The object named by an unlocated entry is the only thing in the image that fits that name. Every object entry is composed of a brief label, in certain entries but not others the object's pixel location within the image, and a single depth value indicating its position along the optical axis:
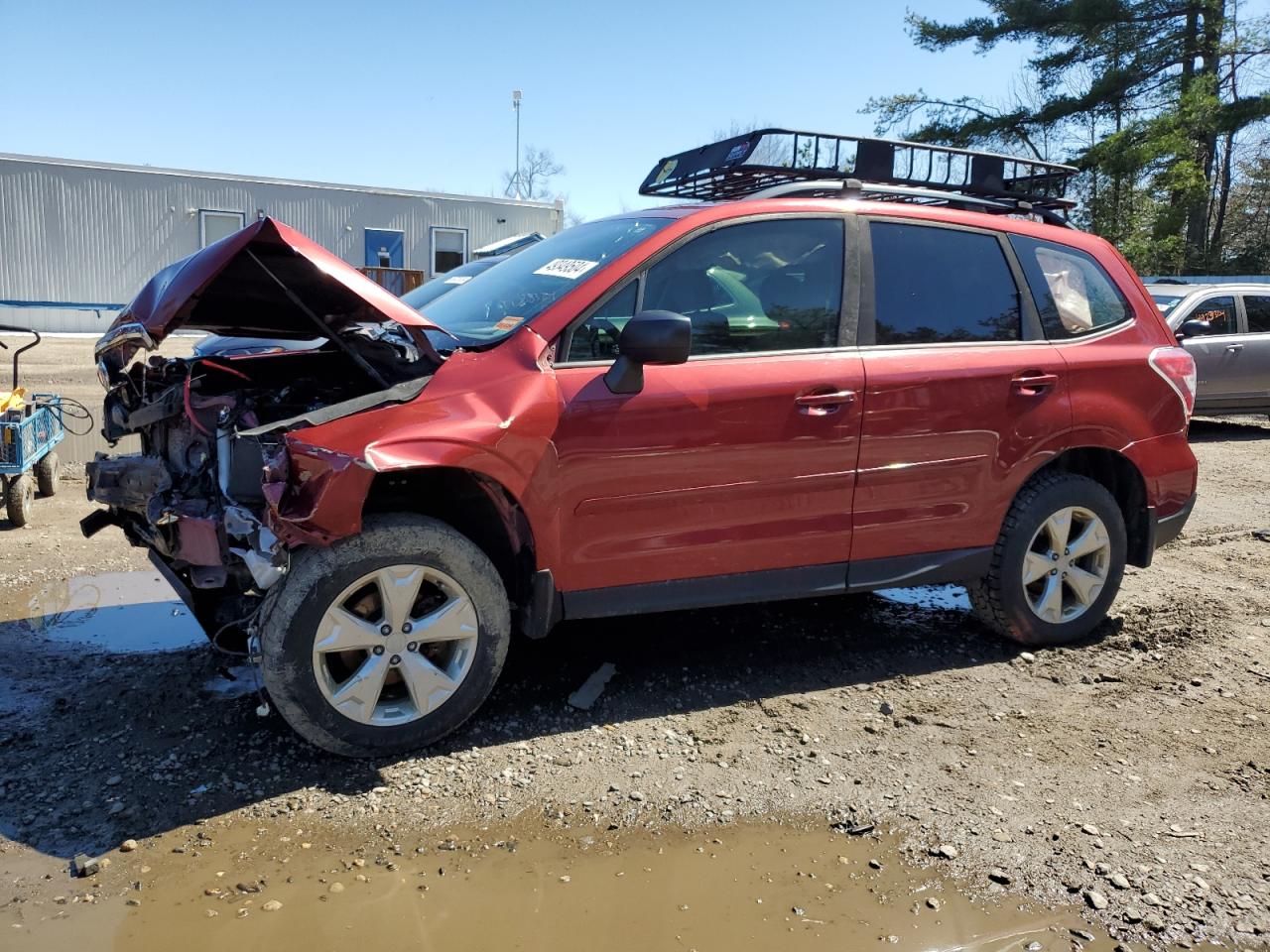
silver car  11.46
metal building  23.16
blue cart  6.09
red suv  3.27
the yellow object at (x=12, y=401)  6.48
